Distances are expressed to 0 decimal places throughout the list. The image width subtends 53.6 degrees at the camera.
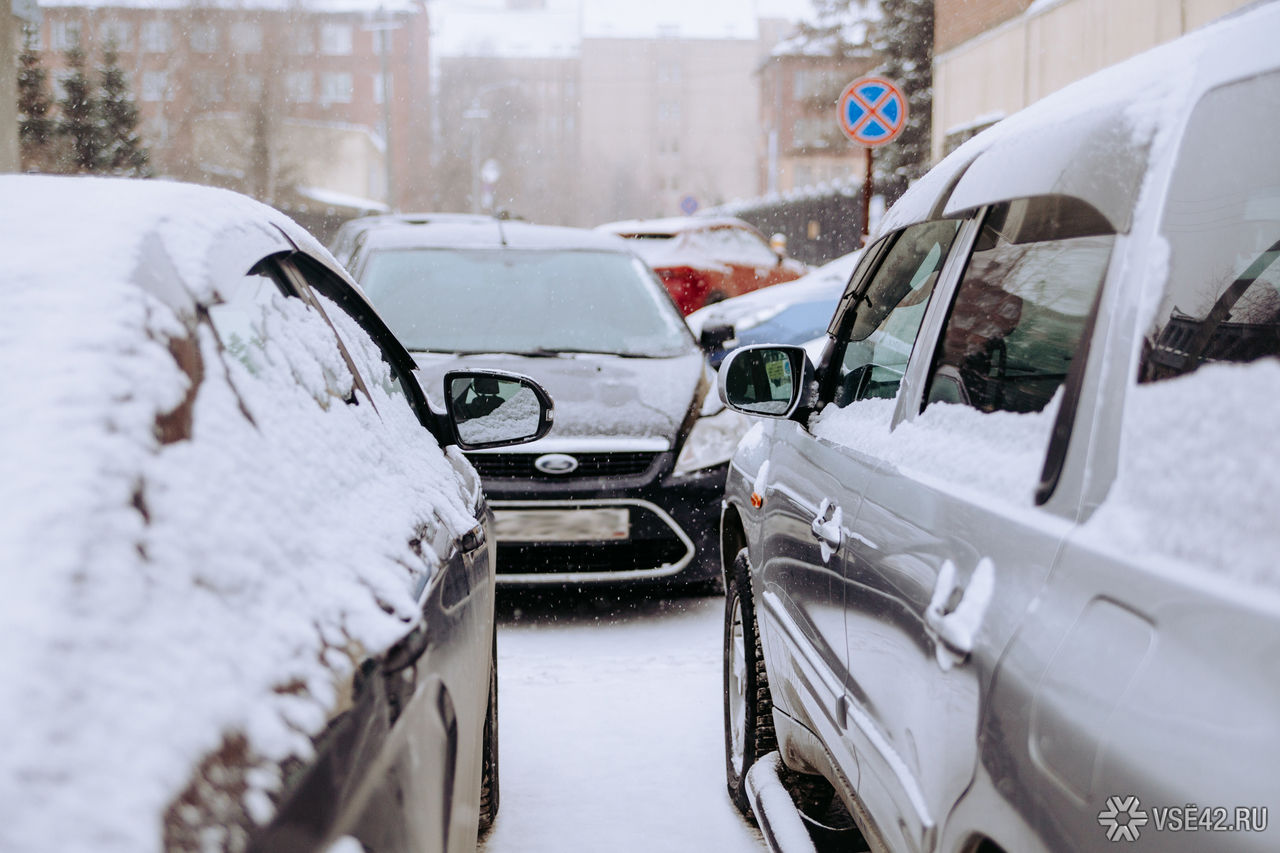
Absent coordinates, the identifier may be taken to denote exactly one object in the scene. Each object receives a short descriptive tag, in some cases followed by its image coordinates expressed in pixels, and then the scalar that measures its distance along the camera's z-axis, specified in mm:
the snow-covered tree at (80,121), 37375
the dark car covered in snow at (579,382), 5207
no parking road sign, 11383
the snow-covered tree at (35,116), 30938
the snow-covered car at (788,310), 10273
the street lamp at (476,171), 48694
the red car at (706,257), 17109
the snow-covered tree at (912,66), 32156
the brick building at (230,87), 49844
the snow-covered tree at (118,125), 38531
